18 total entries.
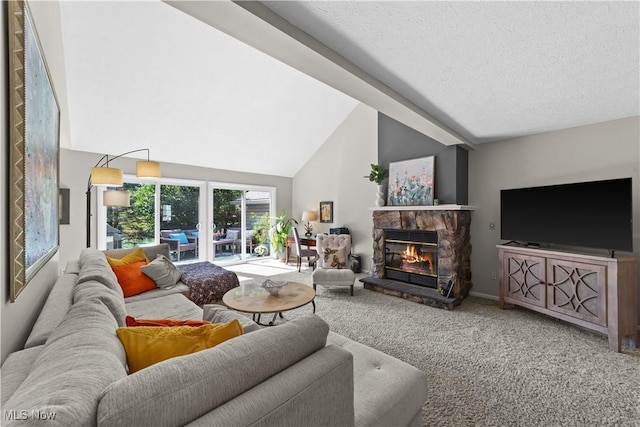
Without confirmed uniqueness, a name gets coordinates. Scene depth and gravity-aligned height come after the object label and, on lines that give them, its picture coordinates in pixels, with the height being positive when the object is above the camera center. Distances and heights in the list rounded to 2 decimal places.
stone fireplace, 3.78 -0.59
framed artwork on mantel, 4.18 +0.52
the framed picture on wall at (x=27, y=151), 1.08 +0.30
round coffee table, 2.38 -0.81
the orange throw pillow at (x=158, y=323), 1.30 -0.52
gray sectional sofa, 0.62 -0.47
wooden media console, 2.50 -0.76
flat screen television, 2.60 +0.00
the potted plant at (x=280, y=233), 6.99 -0.47
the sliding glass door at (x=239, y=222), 6.34 -0.17
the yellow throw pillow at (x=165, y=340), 0.98 -0.47
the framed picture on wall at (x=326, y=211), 6.46 +0.08
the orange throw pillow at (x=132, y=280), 2.76 -0.67
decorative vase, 4.69 +0.31
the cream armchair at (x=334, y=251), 5.41 -0.72
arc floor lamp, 2.94 +0.44
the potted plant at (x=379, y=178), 4.71 +0.64
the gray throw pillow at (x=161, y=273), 2.95 -0.64
